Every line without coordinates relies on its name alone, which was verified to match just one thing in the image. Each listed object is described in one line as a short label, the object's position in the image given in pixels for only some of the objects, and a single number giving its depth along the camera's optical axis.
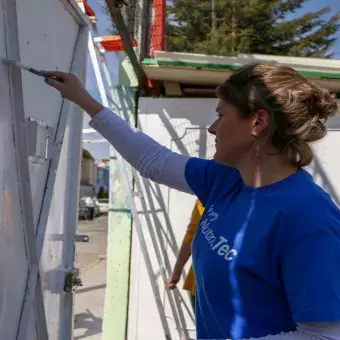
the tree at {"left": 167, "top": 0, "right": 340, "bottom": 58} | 15.95
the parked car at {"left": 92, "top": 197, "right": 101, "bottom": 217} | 26.47
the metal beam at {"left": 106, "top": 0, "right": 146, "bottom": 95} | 2.77
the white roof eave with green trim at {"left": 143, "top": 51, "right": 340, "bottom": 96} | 4.00
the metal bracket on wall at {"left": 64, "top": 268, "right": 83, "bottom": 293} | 2.31
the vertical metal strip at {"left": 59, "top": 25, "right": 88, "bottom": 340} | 2.36
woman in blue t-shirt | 1.04
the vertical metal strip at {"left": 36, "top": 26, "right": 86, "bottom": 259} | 1.91
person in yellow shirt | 3.73
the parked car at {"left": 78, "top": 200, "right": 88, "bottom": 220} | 24.16
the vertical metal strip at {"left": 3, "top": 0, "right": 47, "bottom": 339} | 1.61
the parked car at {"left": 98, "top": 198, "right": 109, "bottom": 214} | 29.09
